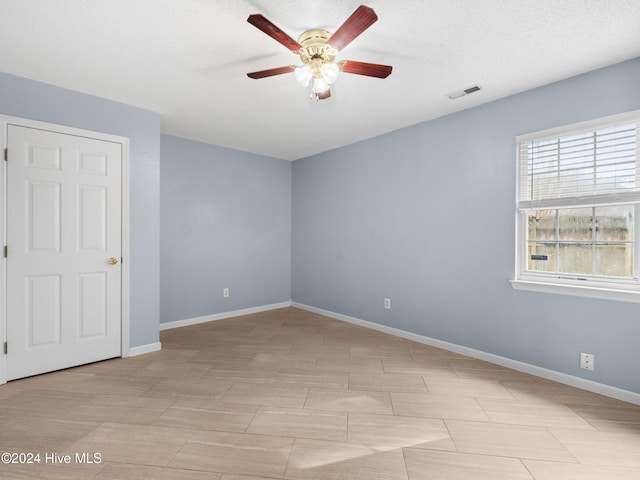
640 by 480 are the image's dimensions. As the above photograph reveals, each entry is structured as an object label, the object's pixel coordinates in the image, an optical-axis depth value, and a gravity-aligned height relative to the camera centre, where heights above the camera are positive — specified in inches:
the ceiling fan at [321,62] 72.3 +44.3
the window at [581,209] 96.3 +9.9
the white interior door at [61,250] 108.0 -5.0
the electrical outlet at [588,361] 100.6 -38.3
